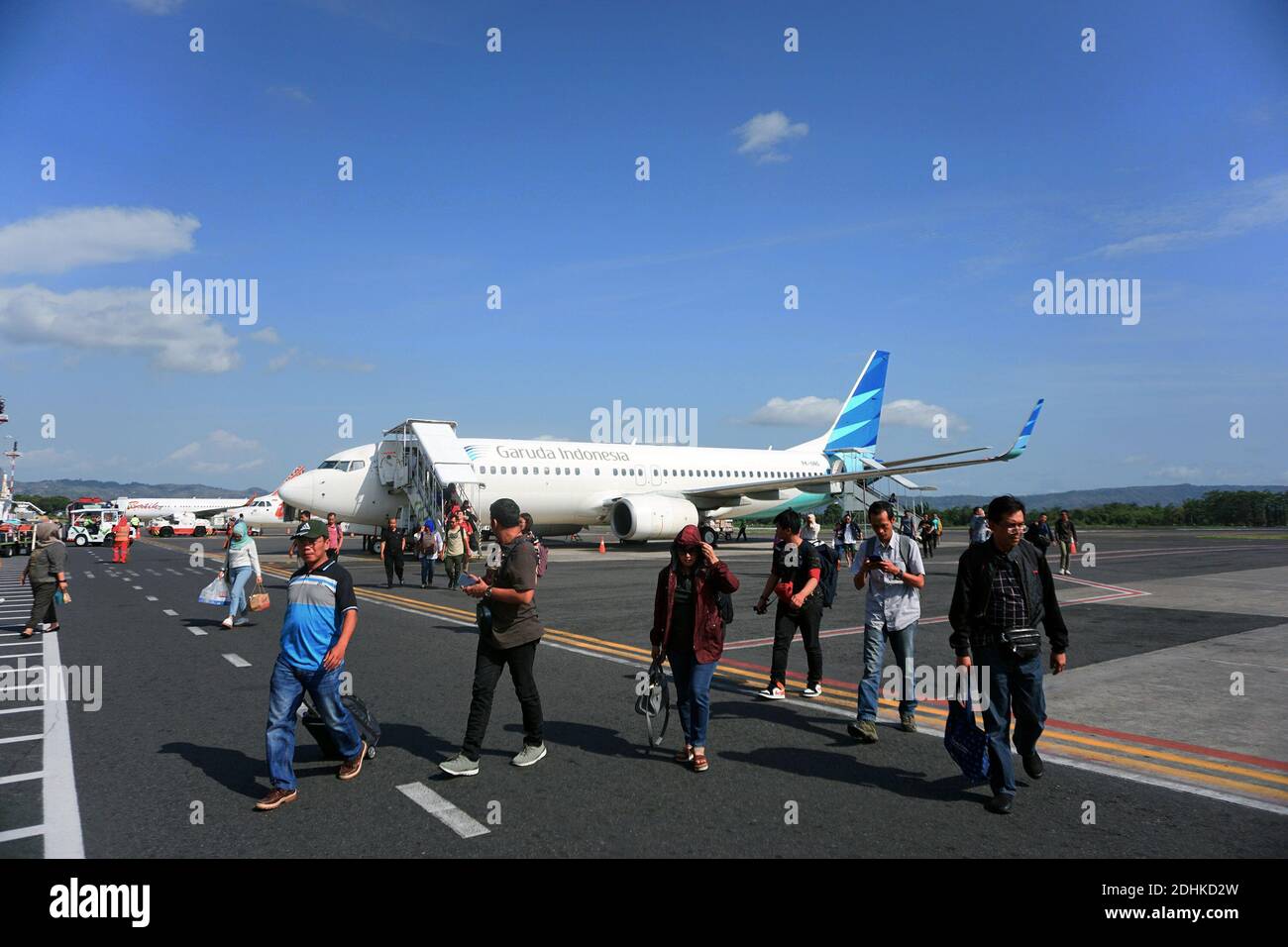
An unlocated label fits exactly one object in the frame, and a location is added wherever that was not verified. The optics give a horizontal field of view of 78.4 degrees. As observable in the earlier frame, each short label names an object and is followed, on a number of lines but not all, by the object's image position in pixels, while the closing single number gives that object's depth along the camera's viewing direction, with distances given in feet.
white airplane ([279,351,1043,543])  92.48
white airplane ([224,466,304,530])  183.21
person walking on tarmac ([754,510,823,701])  26.30
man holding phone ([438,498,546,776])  18.54
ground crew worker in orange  95.25
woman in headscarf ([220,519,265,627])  41.45
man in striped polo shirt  16.88
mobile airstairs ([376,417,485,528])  87.40
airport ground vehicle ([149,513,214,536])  209.67
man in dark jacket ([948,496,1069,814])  16.98
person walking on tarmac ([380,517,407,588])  60.44
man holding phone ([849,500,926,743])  22.25
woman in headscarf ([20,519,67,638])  38.34
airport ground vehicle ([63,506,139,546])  160.41
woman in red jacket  19.21
